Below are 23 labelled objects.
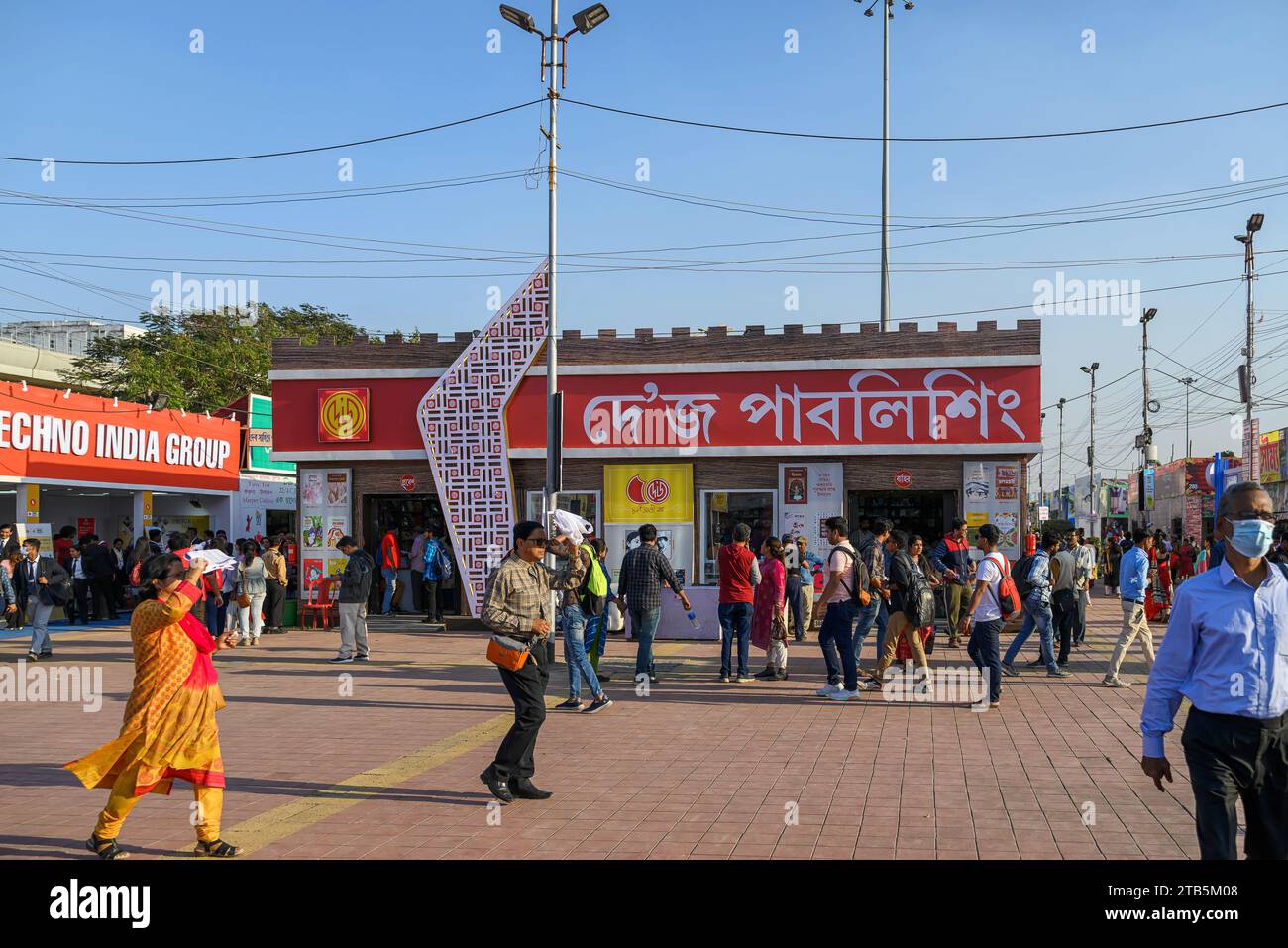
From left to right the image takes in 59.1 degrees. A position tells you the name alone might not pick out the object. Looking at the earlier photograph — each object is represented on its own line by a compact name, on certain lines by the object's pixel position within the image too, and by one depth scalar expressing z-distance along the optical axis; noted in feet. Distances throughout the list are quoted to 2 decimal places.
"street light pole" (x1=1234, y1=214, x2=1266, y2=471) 86.91
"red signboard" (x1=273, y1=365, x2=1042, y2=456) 64.39
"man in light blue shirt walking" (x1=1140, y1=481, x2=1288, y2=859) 14.43
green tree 146.30
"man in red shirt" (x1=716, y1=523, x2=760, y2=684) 42.83
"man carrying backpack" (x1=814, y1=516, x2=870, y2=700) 39.42
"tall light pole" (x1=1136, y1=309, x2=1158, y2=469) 149.38
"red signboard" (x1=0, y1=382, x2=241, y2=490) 78.84
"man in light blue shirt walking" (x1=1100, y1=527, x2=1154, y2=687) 43.14
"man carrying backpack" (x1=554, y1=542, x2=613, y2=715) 37.09
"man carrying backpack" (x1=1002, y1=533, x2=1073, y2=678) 43.73
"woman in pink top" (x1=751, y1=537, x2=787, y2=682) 44.27
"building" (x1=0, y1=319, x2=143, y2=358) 254.88
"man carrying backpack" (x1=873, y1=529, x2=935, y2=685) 39.40
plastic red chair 68.95
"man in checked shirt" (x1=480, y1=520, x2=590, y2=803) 24.84
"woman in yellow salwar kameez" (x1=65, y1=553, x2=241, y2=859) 20.09
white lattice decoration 67.67
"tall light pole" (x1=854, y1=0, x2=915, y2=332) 93.09
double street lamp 51.16
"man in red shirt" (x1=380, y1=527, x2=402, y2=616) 66.28
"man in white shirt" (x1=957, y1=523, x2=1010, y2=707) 37.50
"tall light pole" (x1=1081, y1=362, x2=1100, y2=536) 176.65
